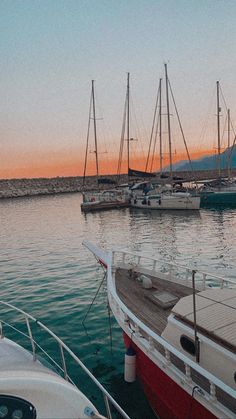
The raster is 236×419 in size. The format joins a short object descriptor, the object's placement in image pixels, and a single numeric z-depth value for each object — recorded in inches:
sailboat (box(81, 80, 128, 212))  2106.3
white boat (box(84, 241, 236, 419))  241.0
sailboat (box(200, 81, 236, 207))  2080.5
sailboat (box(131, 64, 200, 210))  1854.1
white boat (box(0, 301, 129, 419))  159.8
